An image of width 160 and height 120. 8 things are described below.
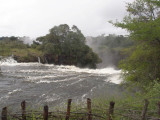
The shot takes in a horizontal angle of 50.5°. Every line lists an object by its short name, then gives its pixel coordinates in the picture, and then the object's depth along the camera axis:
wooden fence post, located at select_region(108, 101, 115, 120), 5.02
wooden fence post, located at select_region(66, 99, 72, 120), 5.54
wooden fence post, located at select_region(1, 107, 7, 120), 5.14
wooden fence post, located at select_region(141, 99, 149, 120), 4.27
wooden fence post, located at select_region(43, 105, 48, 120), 5.30
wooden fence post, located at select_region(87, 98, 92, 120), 5.33
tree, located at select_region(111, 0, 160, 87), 7.91
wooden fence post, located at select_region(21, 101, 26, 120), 5.71
